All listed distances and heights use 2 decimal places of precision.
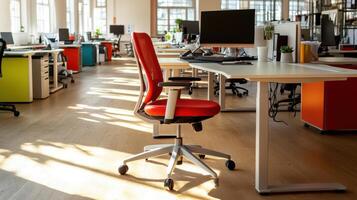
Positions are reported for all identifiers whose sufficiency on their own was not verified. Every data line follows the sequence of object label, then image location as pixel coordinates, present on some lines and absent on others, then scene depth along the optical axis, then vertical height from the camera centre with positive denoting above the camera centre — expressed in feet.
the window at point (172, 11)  70.28 +6.08
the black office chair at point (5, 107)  18.54 -2.13
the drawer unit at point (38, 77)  23.41 -1.18
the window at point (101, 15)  70.08 +5.53
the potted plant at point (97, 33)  61.19 +2.58
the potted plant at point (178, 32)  31.14 +1.34
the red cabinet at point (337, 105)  15.10 -1.69
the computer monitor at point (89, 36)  52.88 +1.86
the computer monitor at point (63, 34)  40.14 +1.58
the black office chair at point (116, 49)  66.18 +0.50
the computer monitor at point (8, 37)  28.90 +0.99
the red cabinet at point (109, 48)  57.58 +0.57
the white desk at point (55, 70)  26.36 -1.01
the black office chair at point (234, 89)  25.64 -2.05
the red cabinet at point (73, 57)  38.34 -0.35
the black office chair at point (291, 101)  20.21 -2.09
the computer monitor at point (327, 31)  20.10 +0.87
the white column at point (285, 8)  68.90 +6.34
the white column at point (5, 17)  31.27 +2.39
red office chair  9.94 -1.20
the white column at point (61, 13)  44.75 +3.75
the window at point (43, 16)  41.32 +3.29
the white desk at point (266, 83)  8.63 -0.59
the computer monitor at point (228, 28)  15.06 +0.76
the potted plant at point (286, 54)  12.71 -0.06
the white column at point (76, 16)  53.08 +4.13
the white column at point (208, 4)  67.92 +6.84
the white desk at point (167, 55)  18.93 -0.11
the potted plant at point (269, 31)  14.85 +0.65
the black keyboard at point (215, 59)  13.21 -0.19
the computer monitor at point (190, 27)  30.83 +1.64
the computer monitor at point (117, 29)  66.44 +3.27
